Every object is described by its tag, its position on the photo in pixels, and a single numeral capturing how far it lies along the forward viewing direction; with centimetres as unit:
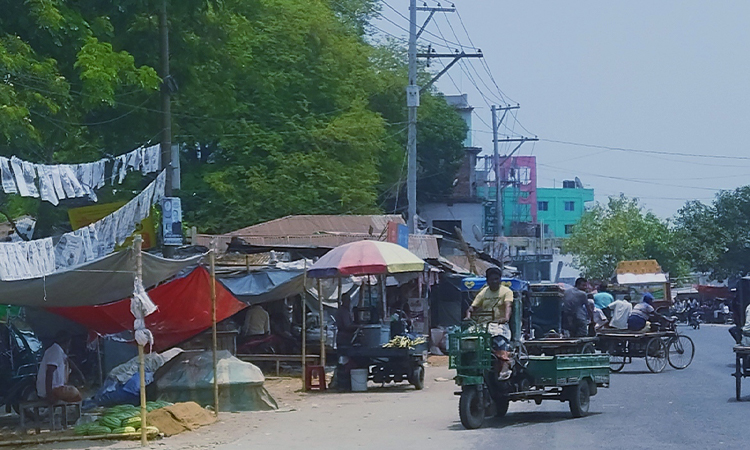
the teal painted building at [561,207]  9700
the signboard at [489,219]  6319
